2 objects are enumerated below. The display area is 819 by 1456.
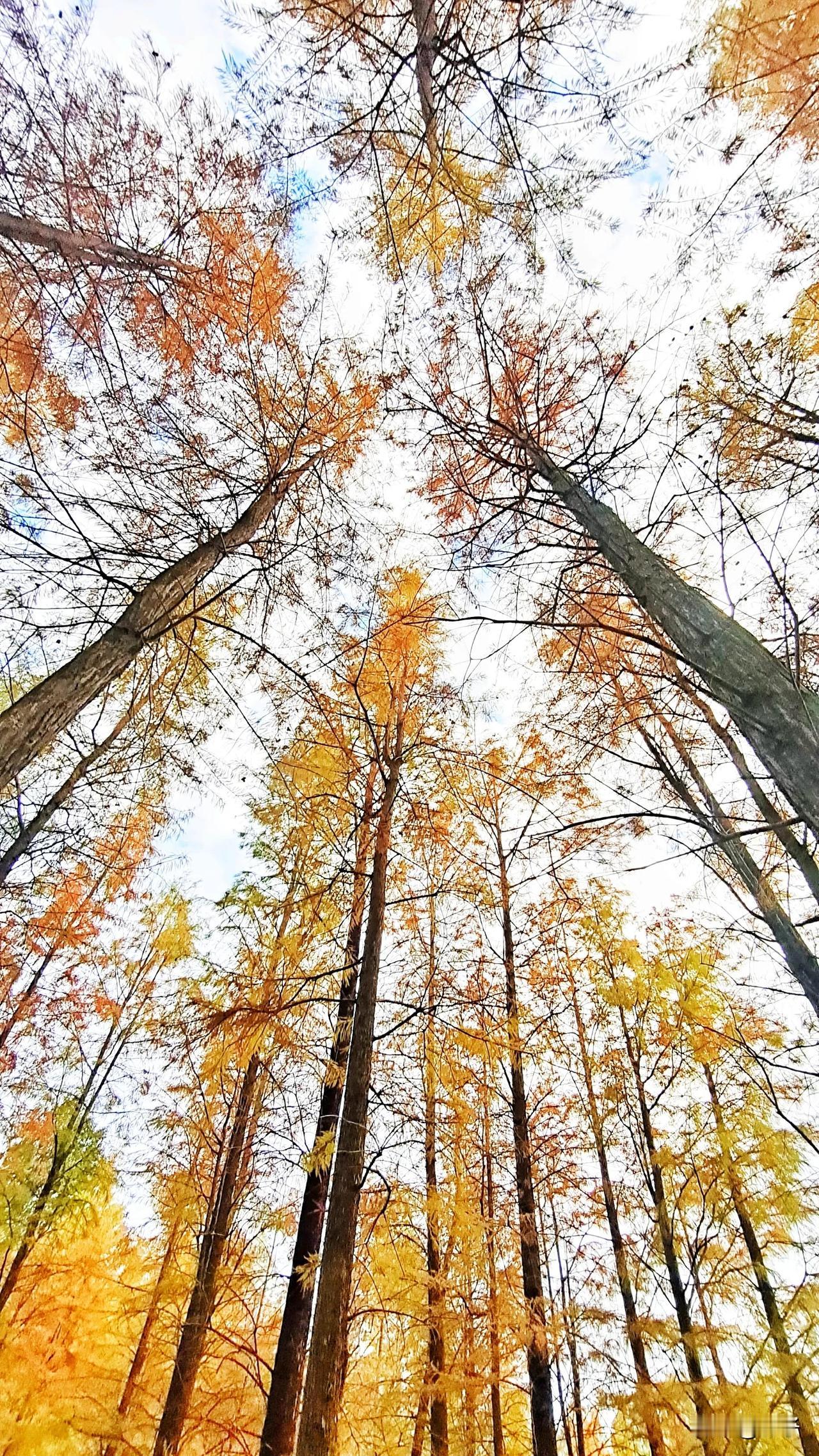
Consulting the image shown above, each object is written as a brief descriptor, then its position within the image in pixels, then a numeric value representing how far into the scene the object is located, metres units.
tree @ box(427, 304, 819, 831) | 1.77
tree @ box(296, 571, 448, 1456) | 2.29
